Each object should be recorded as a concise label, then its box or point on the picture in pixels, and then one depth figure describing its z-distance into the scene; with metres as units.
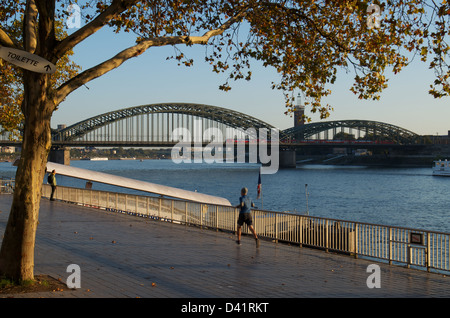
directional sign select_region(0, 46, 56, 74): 9.64
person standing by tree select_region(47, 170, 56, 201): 31.65
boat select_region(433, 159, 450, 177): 132.38
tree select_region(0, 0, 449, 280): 10.41
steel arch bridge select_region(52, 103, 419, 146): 185.62
